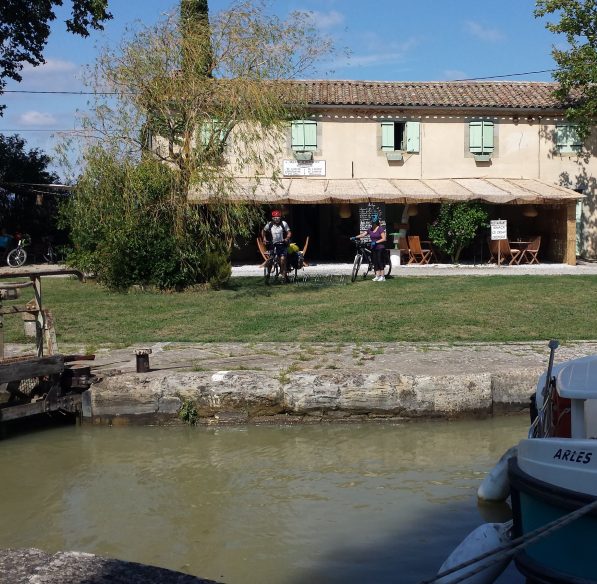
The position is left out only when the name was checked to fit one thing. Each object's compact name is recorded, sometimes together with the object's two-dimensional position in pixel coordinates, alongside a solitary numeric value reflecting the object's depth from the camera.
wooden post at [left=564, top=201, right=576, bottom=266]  24.73
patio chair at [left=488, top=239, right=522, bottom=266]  24.58
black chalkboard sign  25.63
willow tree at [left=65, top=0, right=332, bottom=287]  15.76
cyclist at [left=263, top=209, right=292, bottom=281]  18.42
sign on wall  26.69
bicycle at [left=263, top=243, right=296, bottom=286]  18.67
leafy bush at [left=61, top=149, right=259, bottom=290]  16.02
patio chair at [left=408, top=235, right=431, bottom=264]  24.70
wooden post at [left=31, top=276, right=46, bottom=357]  8.87
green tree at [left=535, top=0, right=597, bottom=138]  23.25
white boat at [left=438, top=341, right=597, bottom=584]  4.20
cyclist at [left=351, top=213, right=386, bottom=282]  18.75
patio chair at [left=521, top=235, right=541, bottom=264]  24.67
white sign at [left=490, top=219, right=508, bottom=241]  23.83
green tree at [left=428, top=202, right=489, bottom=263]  24.19
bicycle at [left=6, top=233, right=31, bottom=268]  26.48
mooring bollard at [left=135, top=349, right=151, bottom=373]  9.23
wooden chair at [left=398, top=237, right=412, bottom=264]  24.97
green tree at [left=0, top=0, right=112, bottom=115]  18.07
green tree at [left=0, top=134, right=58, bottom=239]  29.52
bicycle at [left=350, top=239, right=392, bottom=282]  19.03
